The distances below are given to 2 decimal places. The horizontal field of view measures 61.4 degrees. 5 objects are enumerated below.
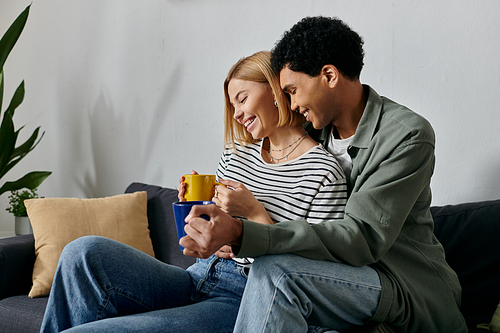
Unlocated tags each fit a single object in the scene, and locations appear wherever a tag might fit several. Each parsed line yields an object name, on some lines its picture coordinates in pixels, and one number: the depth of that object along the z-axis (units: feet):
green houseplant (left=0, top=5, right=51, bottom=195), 7.14
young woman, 3.44
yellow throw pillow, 5.52
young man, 2.82
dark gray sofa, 4.29
